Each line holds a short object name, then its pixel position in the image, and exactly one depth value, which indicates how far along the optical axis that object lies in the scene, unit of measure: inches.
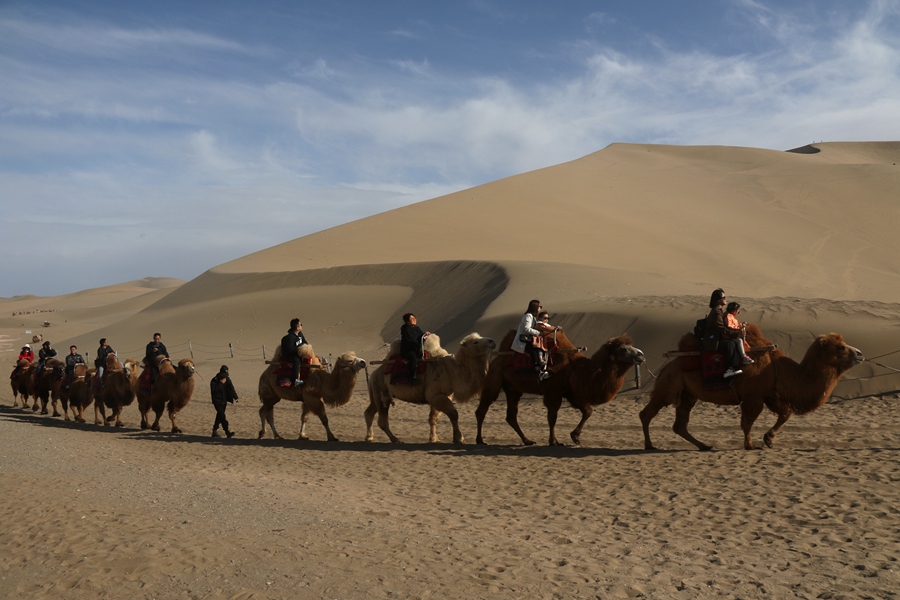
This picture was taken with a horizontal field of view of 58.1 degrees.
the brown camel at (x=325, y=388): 565.6
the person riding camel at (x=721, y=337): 431.2
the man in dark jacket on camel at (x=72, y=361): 811.4
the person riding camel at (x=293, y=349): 574.9
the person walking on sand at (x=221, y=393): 610.2
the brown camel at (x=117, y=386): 711.1
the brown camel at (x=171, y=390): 639.1
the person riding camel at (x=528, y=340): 497.4
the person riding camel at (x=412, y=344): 531.2
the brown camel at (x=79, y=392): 779.4
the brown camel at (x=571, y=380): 481.1
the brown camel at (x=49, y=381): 838.5
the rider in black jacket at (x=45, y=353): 895.1
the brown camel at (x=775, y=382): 425.1
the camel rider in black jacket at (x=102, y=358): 752.3
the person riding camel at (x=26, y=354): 947.8
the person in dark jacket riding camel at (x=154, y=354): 666.8
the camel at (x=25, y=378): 912.9
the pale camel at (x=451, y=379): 515.8
